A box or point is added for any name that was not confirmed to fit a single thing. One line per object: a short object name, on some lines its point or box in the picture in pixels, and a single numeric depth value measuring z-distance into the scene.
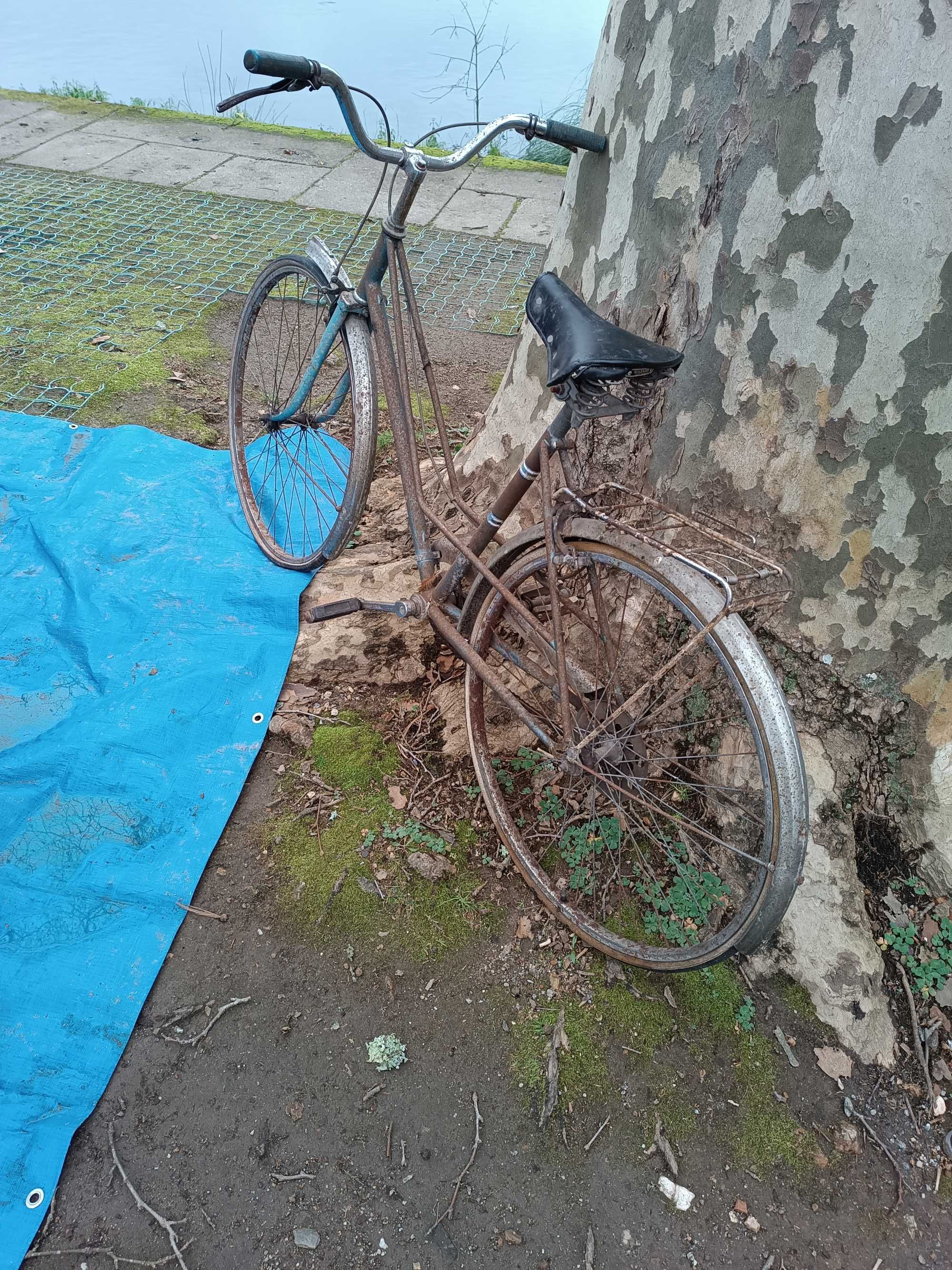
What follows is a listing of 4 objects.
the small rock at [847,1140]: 1.93
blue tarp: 1.97
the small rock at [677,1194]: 1.85
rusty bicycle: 1.77
